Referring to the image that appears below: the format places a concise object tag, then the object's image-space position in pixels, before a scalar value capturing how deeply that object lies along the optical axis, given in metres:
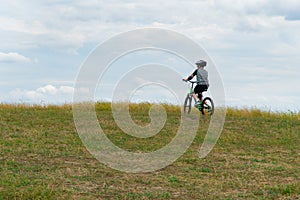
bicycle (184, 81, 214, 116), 20.50
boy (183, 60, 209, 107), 20.27
